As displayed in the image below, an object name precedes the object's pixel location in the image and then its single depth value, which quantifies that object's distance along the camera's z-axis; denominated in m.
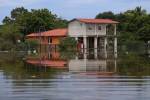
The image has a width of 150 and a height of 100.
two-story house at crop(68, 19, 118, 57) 81.88
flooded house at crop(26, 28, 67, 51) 85.81
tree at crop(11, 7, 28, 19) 127.22
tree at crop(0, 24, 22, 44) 91.75
